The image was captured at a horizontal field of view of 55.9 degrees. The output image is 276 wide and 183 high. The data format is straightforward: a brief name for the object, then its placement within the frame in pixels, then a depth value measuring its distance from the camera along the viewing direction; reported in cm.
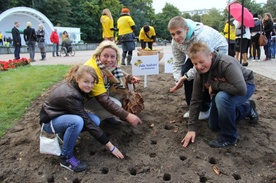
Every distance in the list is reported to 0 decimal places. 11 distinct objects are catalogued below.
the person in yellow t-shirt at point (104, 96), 281
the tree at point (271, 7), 6068
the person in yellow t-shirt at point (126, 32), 834
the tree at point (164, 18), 7525
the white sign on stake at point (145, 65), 497
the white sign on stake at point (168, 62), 596
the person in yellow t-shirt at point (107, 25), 896
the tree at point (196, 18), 9558
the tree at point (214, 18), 7100
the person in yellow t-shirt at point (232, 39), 934
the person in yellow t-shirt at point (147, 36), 937
